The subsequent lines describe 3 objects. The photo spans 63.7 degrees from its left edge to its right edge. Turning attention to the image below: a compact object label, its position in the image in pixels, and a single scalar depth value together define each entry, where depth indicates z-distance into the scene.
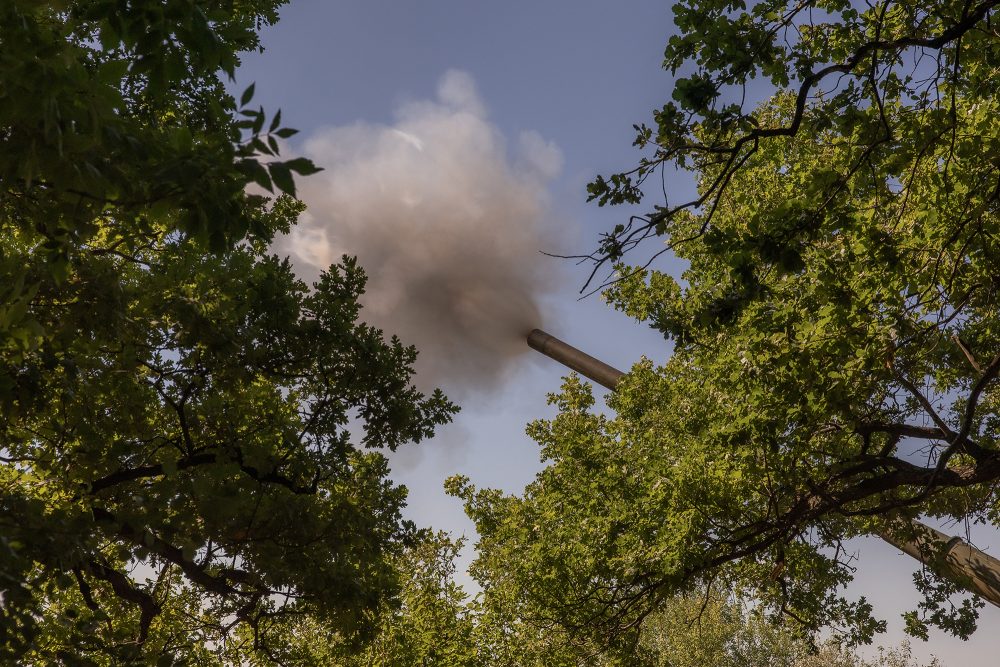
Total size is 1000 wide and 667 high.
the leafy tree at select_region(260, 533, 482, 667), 18.00
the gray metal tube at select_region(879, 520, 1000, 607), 14.34
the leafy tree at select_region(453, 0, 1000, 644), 5.97
